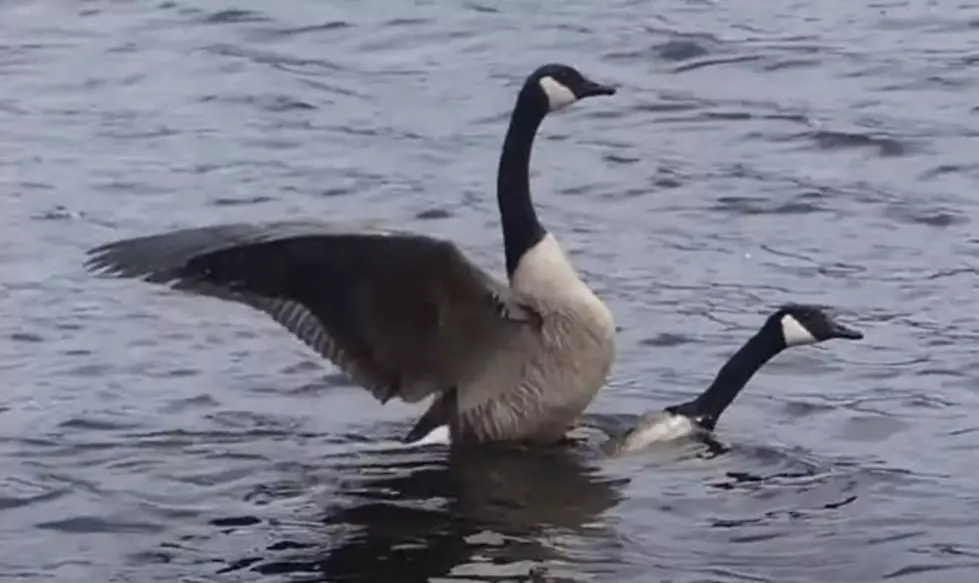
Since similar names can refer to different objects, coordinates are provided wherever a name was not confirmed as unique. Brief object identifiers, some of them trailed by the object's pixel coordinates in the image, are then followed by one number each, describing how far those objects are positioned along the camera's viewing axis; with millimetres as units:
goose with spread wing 18078
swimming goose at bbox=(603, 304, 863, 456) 19734
